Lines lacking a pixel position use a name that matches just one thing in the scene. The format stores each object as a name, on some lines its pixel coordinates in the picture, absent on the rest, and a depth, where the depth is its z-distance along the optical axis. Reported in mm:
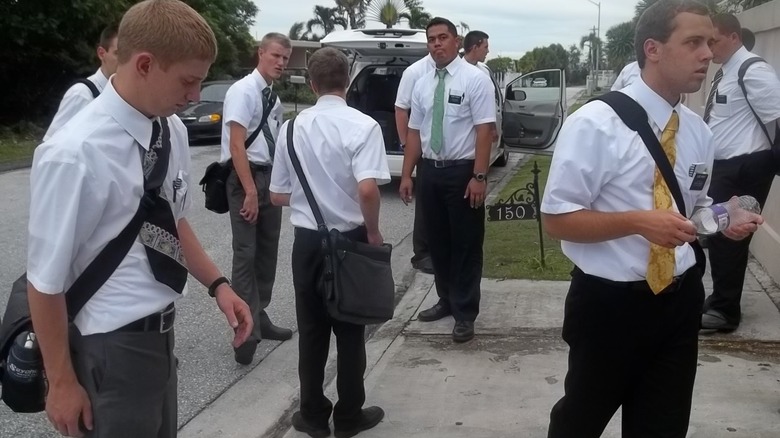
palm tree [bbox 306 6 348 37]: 54688
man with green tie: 5234
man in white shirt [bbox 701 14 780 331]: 4965
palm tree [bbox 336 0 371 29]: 51375
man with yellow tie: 2590
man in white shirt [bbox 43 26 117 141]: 4074
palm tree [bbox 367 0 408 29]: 40938
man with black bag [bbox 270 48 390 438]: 3785
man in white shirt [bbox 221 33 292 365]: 4844
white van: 8266
